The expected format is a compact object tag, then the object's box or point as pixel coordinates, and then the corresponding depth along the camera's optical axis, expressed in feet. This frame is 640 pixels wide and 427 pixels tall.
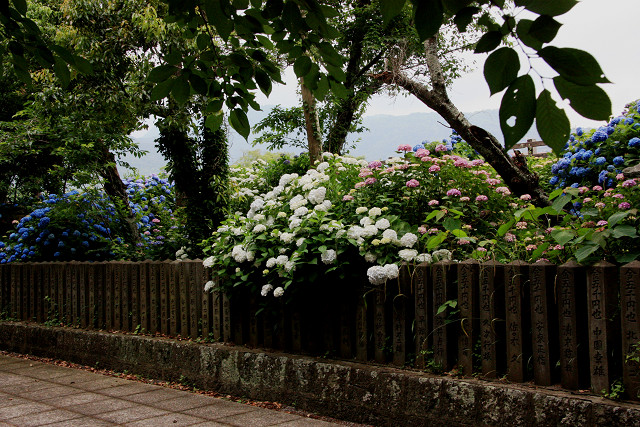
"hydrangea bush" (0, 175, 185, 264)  27.37
